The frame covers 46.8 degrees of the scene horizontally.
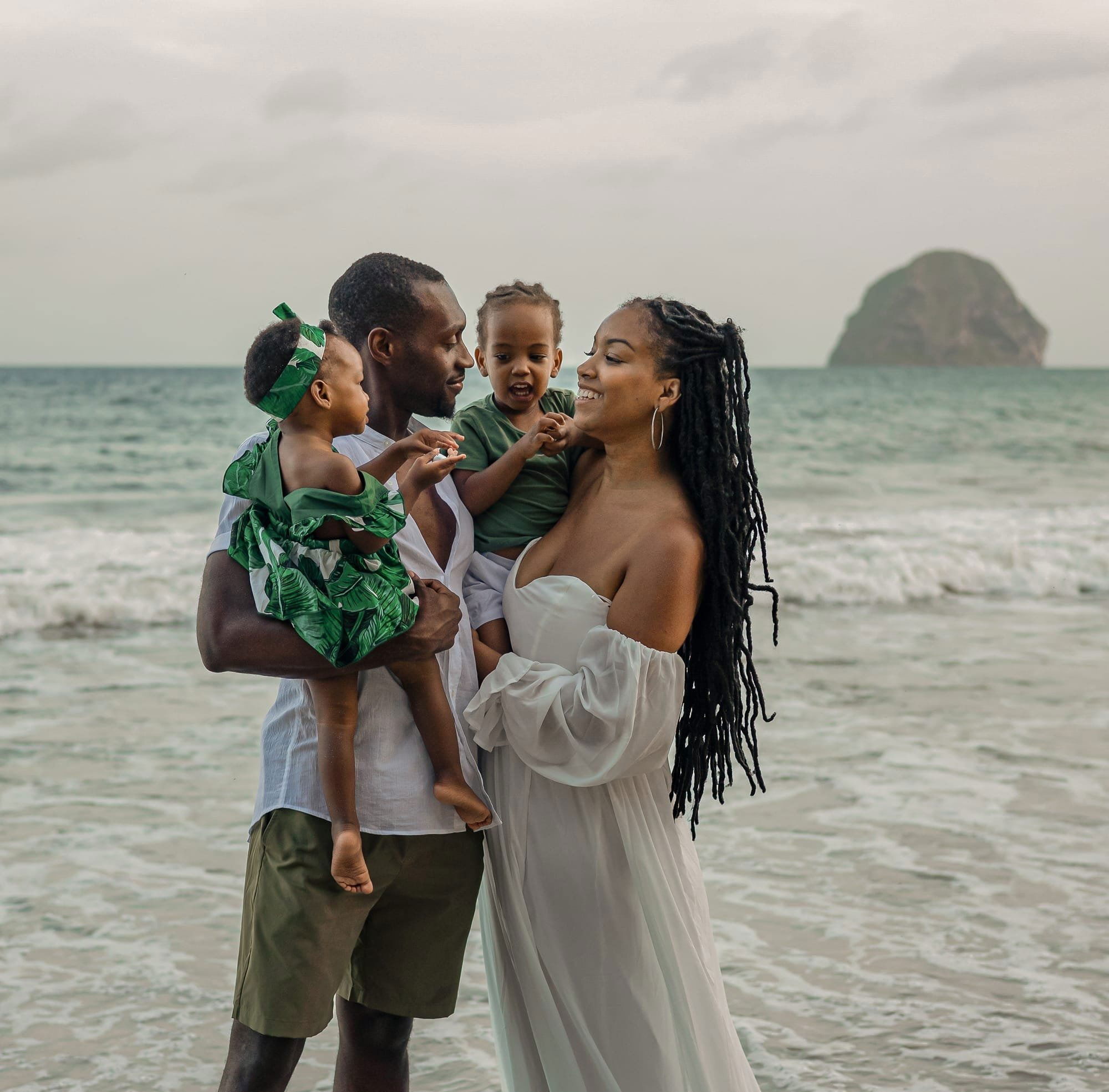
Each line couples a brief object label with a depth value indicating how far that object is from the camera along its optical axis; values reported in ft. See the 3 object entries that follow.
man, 7.34
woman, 8.03
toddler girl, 6.98
